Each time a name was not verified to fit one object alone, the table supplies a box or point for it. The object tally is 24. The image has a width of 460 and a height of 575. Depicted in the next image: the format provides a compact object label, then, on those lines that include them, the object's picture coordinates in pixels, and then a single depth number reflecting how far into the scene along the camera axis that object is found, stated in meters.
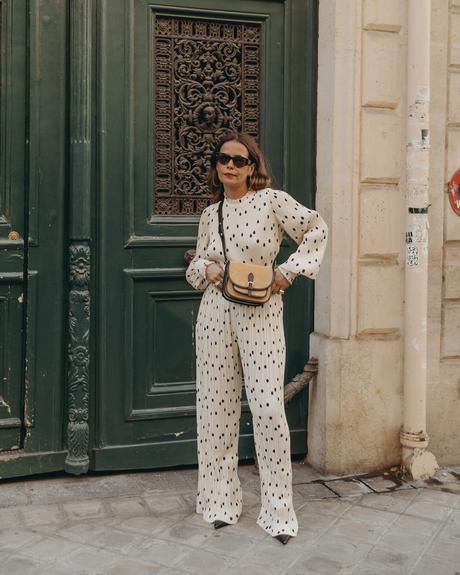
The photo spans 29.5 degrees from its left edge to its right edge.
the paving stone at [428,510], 4.62
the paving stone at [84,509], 4.52
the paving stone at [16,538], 4.07
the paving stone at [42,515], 4.42
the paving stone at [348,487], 4.99
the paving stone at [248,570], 3.80
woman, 4.17
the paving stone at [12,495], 4.69
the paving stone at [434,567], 3.86
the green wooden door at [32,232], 4.90
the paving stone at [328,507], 4.64
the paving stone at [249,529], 4.22
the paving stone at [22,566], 3.78
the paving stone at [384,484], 5.09
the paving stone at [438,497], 4.84
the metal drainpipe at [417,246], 5.20
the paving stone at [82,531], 4.20
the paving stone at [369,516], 4.52
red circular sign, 5.45
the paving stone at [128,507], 4.56
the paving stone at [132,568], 3.78
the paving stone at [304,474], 5.22
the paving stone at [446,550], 4.04
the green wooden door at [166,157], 5.06
